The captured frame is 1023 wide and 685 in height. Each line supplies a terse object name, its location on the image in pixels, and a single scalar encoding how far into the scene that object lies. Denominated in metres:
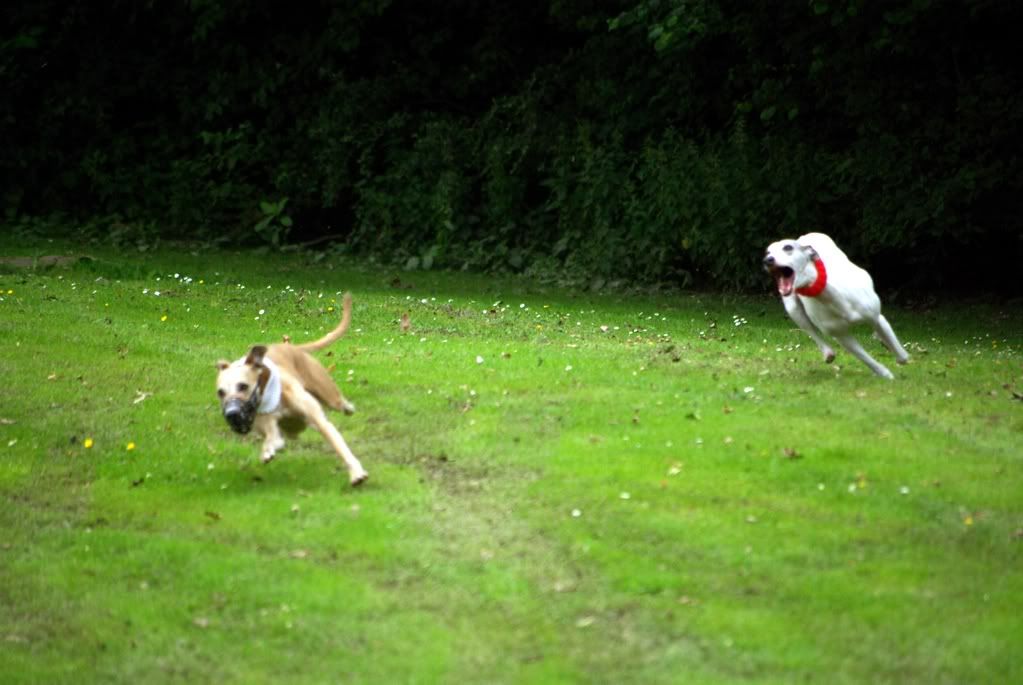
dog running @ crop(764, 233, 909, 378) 24.75
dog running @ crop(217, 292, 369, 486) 18.72
